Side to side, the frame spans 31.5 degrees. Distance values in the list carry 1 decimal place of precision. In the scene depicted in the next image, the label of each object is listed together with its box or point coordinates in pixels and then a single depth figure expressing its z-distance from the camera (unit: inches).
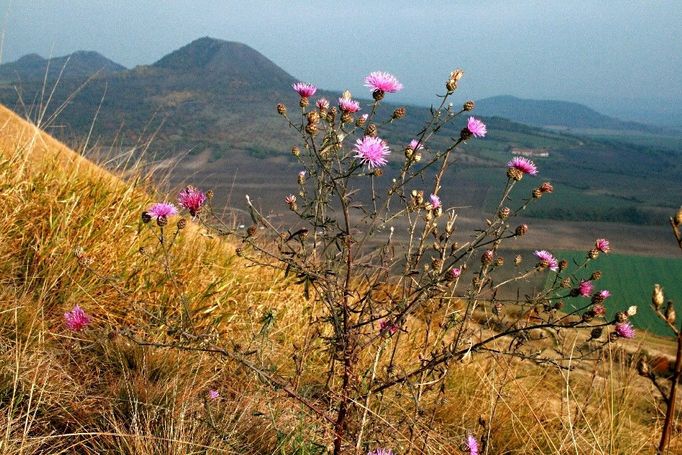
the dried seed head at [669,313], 38.2
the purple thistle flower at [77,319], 52.4
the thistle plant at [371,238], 46.1
